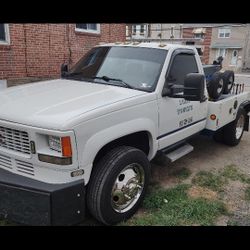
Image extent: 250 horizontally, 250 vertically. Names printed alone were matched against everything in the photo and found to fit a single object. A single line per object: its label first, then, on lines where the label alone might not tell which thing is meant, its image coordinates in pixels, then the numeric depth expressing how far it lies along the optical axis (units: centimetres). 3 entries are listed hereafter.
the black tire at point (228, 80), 559
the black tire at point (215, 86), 532
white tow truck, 286
